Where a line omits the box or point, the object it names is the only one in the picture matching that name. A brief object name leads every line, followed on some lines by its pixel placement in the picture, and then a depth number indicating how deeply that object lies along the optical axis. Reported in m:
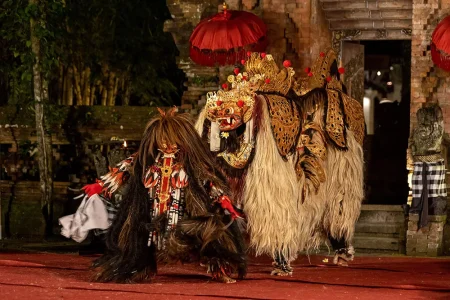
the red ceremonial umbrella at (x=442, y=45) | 13.58
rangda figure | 10.12
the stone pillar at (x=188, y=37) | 16.27
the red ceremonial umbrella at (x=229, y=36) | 15.12
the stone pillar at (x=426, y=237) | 13.79
